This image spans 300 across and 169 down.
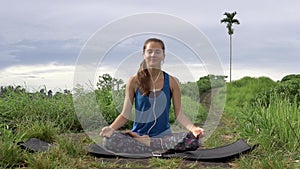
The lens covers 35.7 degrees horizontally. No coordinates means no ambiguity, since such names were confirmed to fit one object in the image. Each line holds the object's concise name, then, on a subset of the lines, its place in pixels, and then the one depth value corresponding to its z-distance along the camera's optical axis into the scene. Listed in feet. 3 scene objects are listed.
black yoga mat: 13.43
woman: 13.88
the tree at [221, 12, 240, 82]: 64.59
